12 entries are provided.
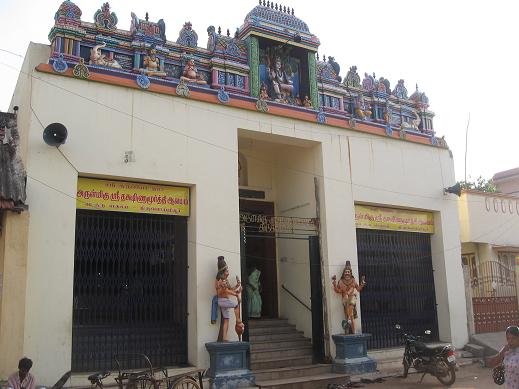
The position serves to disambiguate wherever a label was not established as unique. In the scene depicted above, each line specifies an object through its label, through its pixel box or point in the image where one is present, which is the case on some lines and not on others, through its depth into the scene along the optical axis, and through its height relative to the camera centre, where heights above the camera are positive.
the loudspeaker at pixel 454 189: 13.09 +2.49
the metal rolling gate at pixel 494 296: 13.56 -0.08
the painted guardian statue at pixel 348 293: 10.58 +0.08
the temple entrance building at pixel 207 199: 8.16 +1.88
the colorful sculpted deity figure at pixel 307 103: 11.43 +4.08
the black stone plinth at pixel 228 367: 8.73 -1.08
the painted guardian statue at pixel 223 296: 9.05 +0.08
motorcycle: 9.52 -1.17
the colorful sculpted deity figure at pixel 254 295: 11.51 +0.10
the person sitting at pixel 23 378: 5.88 -0.78
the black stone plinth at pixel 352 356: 10.20 -1.12
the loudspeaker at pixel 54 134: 8.09 +2.53
